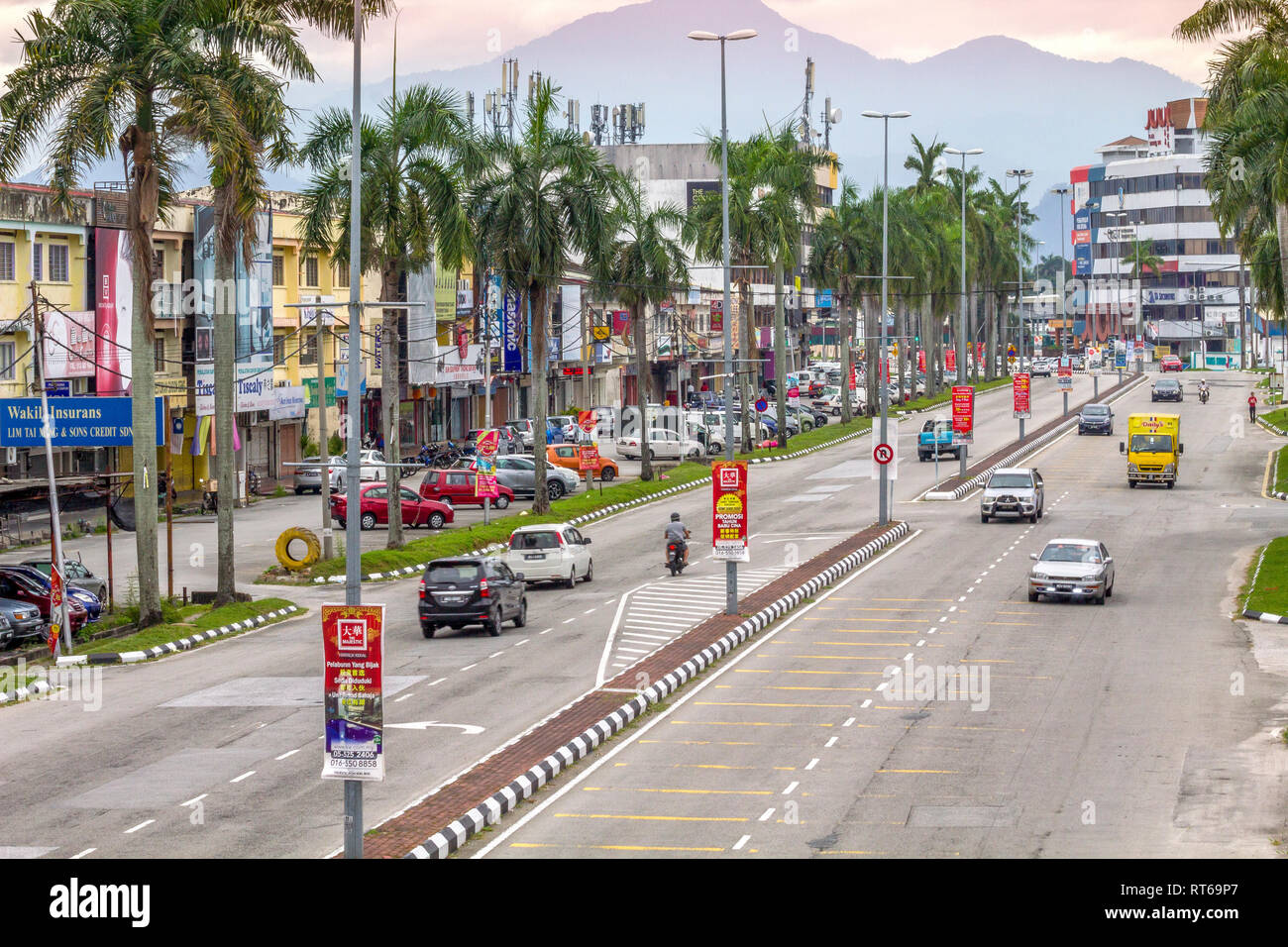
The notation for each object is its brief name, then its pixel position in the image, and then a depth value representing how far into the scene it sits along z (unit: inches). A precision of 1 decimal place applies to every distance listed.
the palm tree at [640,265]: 2618.1
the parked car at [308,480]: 2667.3
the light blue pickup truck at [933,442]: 2970.0
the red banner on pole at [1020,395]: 3075.8
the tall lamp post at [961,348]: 4505.4
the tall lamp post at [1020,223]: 5184.5
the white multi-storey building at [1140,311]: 7283.5
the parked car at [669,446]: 3090.6
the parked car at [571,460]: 2800.2
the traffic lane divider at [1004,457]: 2486.6
